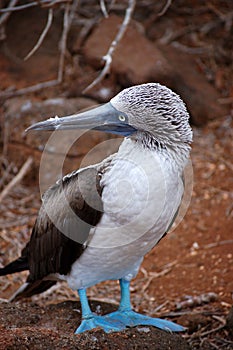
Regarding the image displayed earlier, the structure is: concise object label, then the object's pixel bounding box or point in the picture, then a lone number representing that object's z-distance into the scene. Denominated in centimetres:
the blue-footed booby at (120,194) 620
